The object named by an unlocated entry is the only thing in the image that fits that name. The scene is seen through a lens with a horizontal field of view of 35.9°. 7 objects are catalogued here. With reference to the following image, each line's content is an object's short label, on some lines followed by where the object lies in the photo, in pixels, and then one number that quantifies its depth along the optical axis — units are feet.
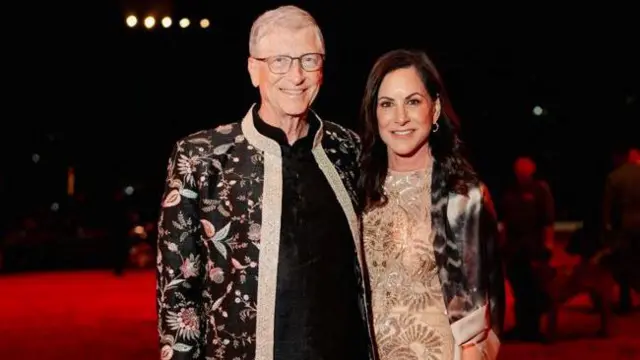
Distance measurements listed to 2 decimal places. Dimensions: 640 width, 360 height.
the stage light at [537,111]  98.37
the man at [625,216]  31.30
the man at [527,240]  27.61
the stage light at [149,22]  50.48
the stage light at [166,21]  51.08
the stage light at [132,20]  49.87
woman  9.70
